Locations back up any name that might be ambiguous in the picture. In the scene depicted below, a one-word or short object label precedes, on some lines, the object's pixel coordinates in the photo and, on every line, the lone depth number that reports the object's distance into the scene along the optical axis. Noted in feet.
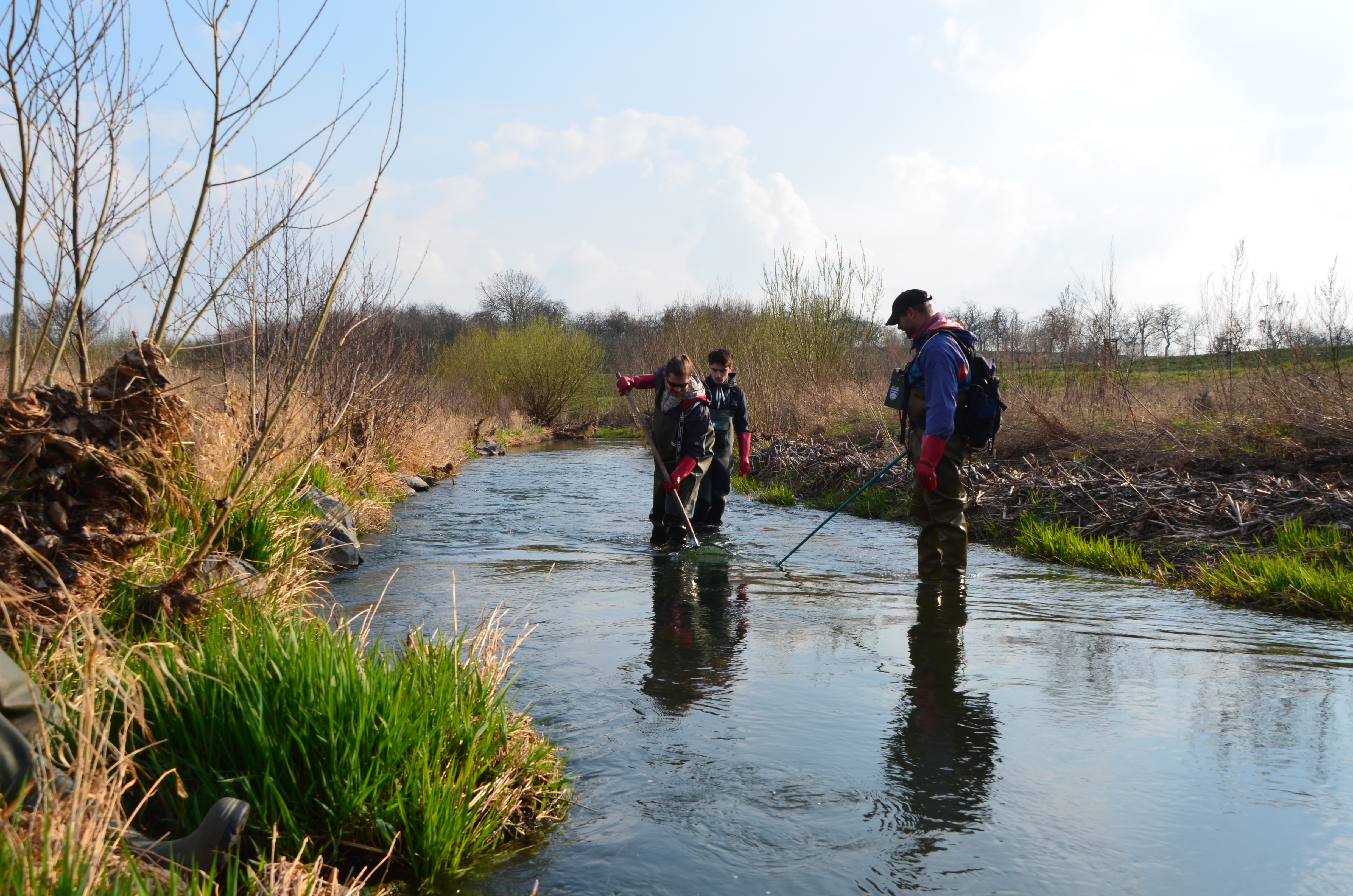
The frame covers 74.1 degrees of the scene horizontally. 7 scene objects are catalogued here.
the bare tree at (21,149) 13.09
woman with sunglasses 28.73
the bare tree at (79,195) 14.33
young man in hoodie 32.96
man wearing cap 21.45
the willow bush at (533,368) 138.10
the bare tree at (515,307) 186.19
